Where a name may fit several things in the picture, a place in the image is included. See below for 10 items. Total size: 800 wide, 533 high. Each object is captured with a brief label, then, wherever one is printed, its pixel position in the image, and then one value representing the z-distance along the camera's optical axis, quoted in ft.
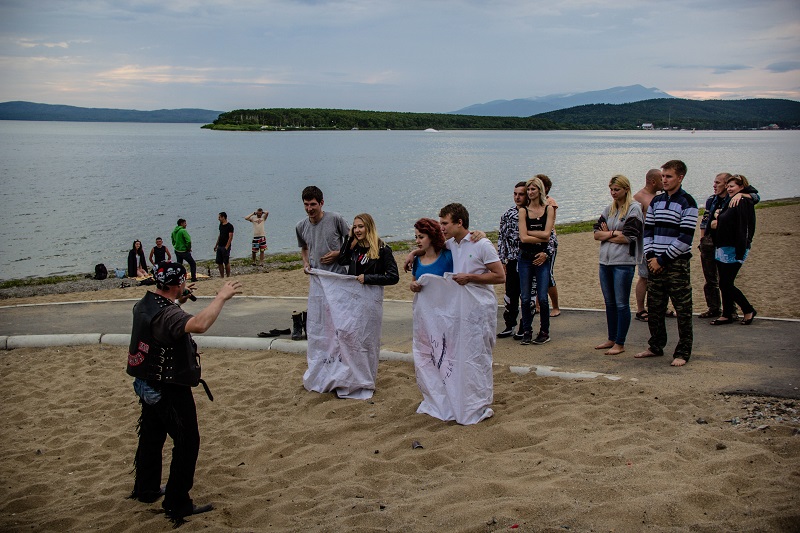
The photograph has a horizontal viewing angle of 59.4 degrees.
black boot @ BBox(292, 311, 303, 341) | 31.91
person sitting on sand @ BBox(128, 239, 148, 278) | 72.74
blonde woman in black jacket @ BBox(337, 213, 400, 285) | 24.21
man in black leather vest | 16.37
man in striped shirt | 24.31
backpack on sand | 78.18
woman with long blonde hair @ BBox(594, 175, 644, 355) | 26.61
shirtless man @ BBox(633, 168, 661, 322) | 29.77
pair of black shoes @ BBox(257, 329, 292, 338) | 32.73
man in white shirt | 21.09
